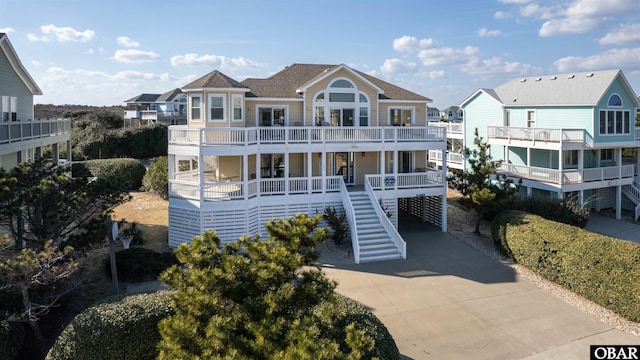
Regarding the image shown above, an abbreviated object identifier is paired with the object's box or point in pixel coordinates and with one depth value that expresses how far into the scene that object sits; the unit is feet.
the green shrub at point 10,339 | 33.30
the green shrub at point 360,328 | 27.76
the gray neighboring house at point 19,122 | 59.47
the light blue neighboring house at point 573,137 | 88.38
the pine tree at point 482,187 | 70.74
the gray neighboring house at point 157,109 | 198.29
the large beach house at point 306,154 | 66.33
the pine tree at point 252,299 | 22.71
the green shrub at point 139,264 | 53.93
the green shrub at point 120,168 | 107.06
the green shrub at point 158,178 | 97.60
